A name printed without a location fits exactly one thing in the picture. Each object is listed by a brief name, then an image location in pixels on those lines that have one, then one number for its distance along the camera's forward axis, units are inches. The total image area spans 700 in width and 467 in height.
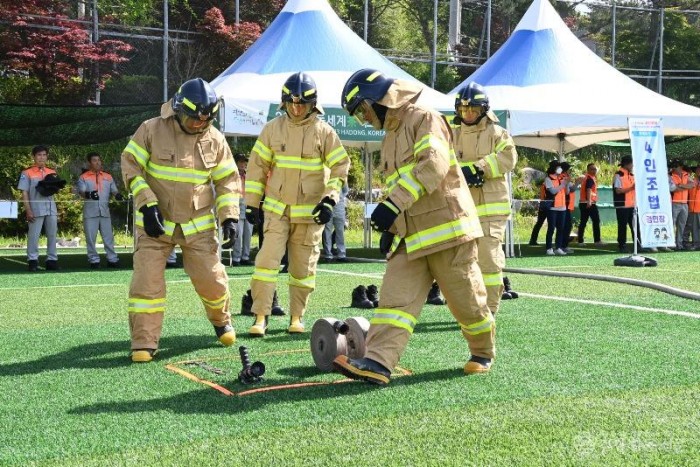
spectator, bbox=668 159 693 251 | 796.0
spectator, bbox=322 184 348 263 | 685.3
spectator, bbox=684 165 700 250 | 809.5
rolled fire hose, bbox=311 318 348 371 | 241.4
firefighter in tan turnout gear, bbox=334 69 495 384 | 223.1
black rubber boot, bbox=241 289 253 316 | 361.7
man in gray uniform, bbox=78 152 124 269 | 637.3
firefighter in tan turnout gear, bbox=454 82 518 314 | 324.2
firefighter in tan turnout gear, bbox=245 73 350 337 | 315.3
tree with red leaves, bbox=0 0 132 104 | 891.4
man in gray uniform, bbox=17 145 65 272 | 610.2
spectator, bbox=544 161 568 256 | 760.3
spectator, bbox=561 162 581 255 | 768.9
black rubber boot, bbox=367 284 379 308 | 382.0
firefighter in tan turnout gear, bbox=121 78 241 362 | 269.6
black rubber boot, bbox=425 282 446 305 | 397.4
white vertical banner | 584.7
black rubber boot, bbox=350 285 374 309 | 378.0
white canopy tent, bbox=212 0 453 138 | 611.2
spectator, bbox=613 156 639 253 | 789.9
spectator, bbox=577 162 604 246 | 831.1
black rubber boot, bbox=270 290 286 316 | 366.3
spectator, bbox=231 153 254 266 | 649.6
